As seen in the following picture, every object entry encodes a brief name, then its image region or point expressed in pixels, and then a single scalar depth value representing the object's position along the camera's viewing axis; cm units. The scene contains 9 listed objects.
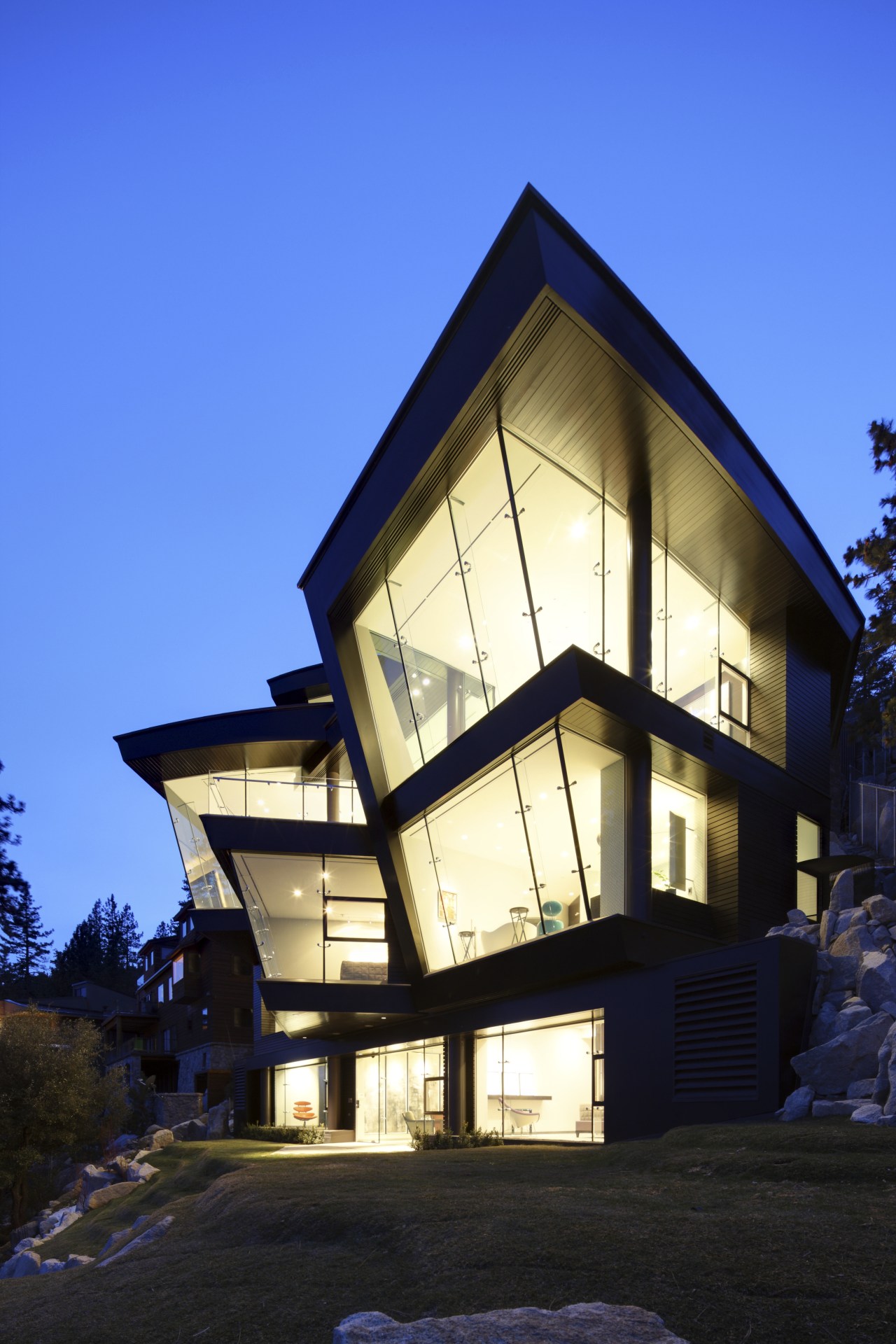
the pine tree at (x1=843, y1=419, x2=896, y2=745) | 1906
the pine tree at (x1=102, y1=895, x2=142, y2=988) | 9481
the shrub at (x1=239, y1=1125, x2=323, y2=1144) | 2708
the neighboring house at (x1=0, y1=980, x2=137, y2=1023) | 6848
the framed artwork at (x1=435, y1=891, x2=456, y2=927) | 2078
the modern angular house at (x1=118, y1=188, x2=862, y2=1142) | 1504
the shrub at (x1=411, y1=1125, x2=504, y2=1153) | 1855
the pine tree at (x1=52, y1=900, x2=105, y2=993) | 9269
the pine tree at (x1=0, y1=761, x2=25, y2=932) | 2664
